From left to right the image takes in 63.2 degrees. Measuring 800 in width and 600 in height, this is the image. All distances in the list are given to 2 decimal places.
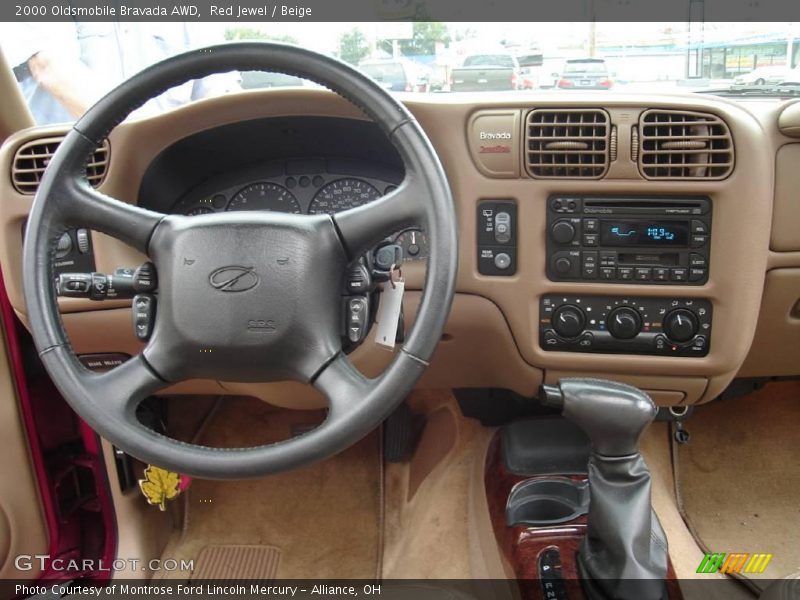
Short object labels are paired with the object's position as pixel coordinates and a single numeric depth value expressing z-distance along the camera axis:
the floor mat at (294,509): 1.93
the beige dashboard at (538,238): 1.25
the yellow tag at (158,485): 1.85
